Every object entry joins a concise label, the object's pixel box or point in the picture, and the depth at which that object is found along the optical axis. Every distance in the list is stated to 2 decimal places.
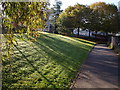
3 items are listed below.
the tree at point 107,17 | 21.10
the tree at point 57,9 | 27.18
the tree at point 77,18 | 21.18
